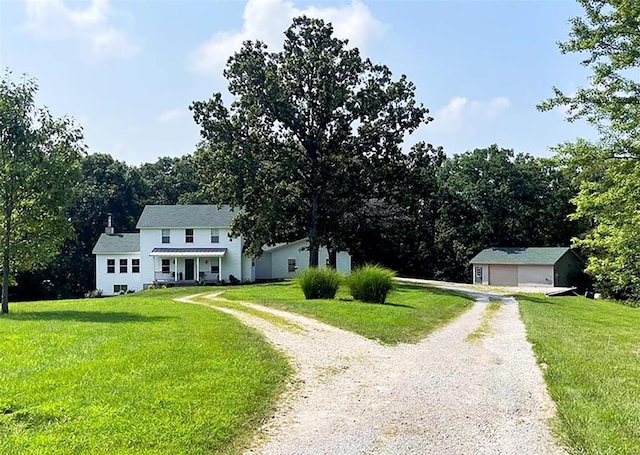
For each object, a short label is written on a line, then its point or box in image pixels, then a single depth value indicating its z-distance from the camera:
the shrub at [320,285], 21.09
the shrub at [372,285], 20.08
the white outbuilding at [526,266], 45.03
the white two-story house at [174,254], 43.69
